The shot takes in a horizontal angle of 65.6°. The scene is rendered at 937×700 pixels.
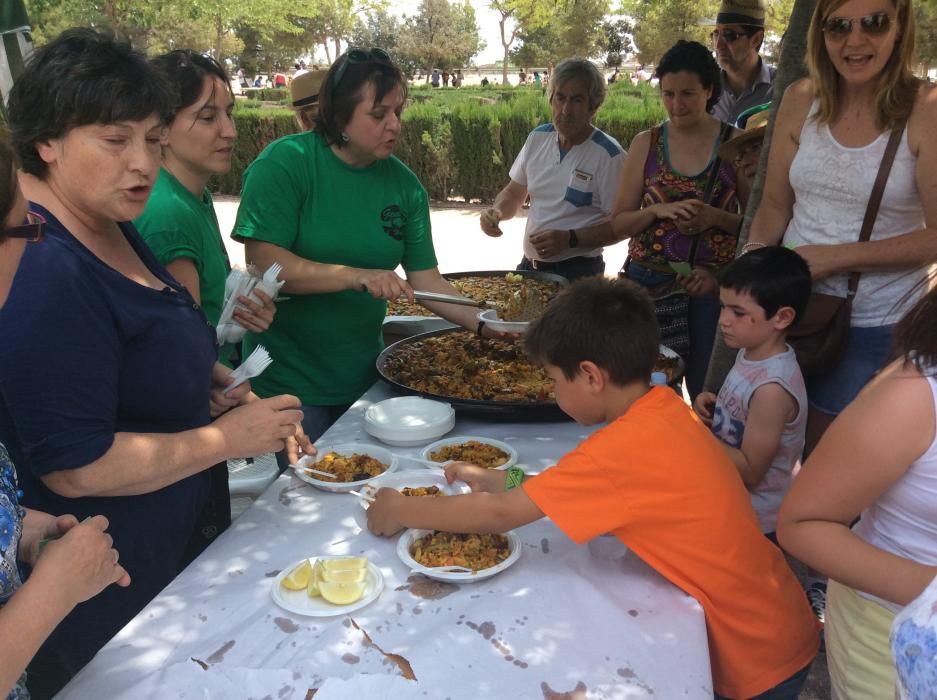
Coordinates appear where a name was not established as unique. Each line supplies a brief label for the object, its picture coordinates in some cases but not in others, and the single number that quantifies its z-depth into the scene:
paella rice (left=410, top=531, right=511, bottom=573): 1.57
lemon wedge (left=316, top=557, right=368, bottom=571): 1.51
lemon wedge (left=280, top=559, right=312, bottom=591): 1.47
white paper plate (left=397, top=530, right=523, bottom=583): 1.50
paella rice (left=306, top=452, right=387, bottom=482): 1.99
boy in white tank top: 2.26
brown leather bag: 2.47
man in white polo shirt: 4.26
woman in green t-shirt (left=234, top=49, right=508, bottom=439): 2.51
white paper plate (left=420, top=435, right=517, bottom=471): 2.10
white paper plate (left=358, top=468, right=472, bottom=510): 1.92
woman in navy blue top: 1.38
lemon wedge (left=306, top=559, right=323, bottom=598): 1.46
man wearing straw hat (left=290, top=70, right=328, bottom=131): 4.30
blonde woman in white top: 2.31
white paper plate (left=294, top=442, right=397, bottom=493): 1.90
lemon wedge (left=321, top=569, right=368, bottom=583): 1.47
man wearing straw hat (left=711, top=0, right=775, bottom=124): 4.23
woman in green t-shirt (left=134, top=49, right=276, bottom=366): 2.08
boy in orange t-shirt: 1.53
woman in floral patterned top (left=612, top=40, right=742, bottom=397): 3.56
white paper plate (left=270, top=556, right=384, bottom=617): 1.40
